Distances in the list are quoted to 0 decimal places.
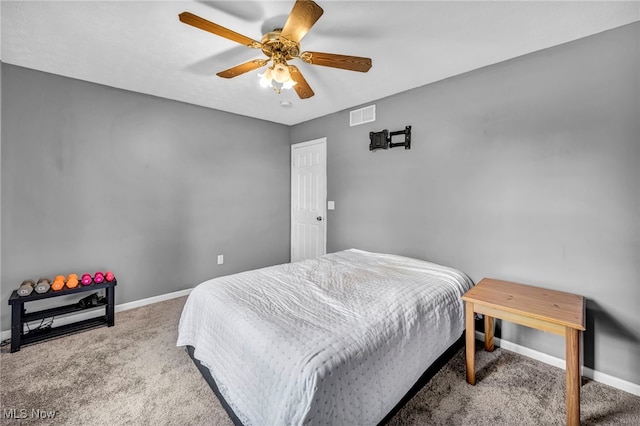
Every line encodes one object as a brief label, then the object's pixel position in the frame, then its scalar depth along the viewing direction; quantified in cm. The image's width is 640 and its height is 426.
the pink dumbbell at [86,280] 252
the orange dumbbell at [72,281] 244
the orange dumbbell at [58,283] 238
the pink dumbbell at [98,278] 258
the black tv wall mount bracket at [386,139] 293
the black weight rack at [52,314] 221
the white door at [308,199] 388
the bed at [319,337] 117
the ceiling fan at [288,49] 139
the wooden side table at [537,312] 149
